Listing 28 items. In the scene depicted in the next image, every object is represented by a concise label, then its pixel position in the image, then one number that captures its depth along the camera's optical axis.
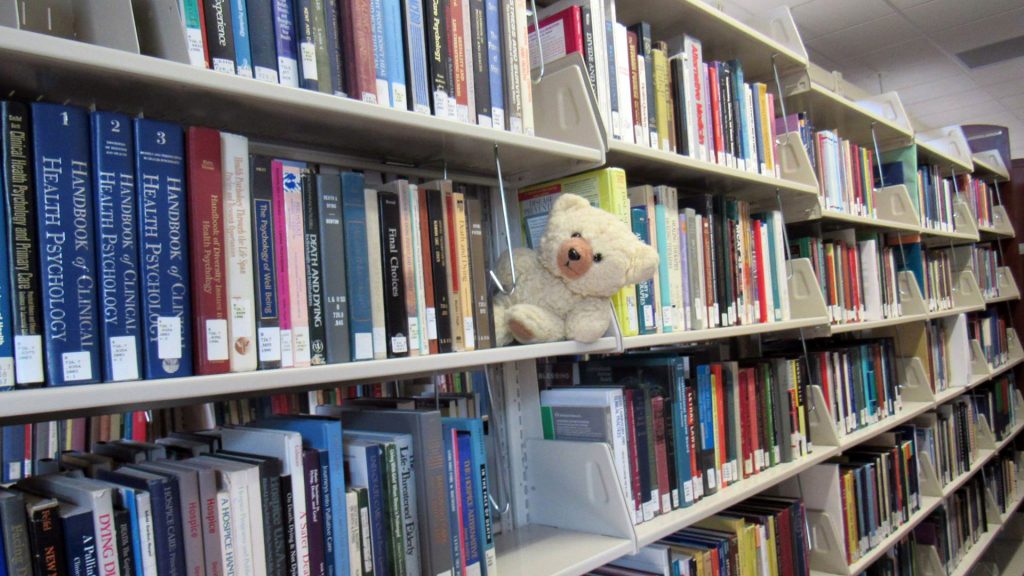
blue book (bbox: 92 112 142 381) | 0.67
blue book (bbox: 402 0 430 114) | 0.98
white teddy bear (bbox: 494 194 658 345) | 1.14
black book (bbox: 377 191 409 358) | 0.93
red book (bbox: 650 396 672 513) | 1.36
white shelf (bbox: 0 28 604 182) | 0.66
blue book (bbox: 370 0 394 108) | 0.94
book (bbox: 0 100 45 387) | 0.63
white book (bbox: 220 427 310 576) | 0.81
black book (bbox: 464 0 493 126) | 1.07
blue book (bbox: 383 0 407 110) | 0.96
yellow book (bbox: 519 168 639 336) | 1.26
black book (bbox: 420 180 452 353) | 1.00
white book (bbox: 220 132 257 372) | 0.76
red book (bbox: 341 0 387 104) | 0.91
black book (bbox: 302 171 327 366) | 0.84
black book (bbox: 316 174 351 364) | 0.86
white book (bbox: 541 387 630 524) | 1.26
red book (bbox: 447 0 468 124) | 1.04
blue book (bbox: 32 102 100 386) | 0.64
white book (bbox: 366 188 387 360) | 0.91
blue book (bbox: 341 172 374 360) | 0.88
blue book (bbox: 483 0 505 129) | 1.10
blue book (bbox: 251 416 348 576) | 0.85
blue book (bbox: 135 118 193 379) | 0.70
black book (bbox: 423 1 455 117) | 1.01
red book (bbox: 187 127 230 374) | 0.73
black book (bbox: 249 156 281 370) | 0.79
